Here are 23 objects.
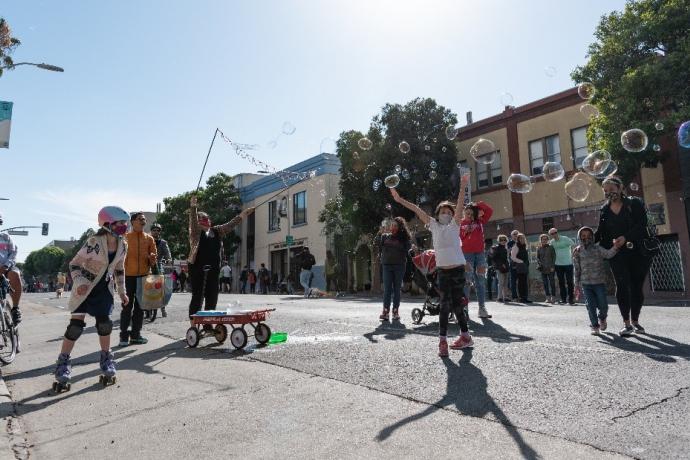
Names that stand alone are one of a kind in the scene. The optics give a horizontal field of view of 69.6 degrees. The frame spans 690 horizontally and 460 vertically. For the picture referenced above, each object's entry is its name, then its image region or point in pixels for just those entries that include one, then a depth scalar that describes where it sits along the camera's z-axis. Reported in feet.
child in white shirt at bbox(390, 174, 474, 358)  17.02
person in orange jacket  22.35
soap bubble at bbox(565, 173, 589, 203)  39.65
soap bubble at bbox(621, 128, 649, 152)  30.44
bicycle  18.54
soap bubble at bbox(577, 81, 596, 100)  40.63
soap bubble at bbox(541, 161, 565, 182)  34.09
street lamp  49.23
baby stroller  25.48
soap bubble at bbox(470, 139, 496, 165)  32.45
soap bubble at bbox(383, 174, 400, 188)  27.56
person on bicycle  20.98
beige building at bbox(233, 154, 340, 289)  108.47
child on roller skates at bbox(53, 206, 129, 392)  14.44
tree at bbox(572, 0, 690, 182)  46.47
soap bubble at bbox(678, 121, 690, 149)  27.73
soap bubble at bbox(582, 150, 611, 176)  32.27
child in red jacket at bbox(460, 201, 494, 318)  24.62
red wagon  18.79
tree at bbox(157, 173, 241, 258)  129.39
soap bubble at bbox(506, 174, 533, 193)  31.60
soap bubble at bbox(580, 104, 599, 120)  44.95
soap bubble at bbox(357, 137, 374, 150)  48.06
